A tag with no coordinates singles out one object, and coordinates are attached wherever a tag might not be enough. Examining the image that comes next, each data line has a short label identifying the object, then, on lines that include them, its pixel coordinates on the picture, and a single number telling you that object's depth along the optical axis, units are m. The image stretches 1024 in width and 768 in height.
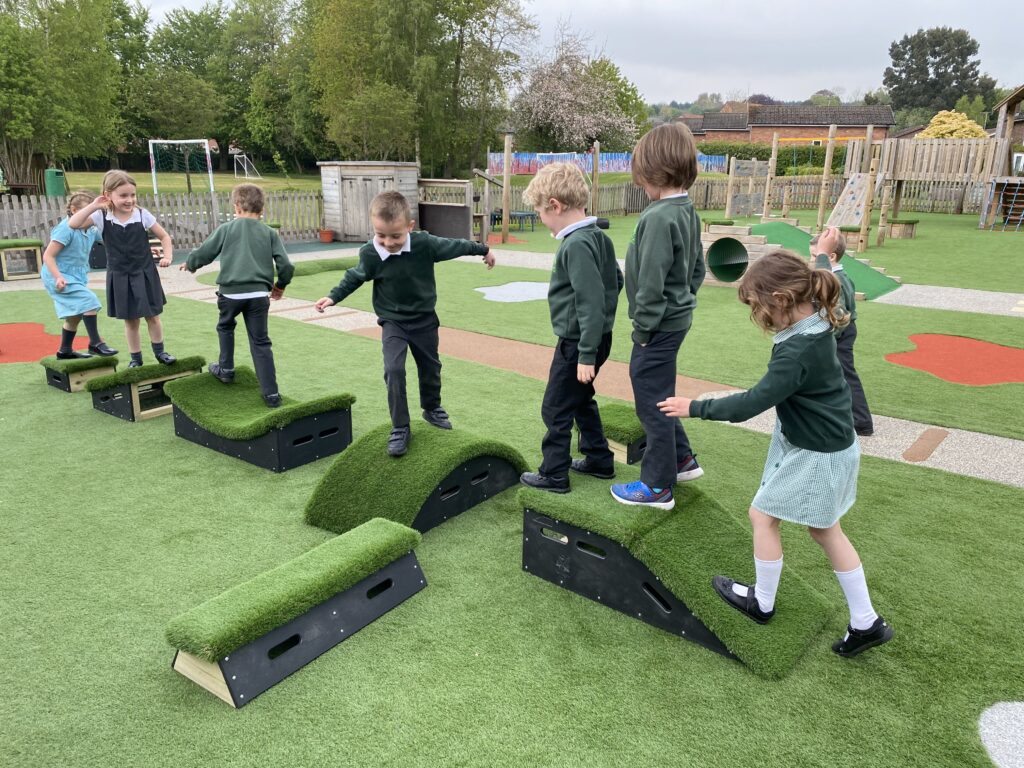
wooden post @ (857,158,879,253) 17.47
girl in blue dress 6.78
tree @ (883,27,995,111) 95.81
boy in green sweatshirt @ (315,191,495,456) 4.41
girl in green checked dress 2.74
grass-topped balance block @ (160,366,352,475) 4.92
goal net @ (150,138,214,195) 46.88
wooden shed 18.75
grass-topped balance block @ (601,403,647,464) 4.98
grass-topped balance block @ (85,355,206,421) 5.86
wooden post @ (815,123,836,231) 19.03
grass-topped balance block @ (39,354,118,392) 6.61
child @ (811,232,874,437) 5.38
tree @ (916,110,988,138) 41.53
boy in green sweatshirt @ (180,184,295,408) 5.46
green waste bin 18.67
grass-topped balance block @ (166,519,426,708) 2.73
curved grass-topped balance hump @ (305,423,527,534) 4.03
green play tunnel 12.84
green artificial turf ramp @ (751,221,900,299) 12.38
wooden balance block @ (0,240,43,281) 12.37
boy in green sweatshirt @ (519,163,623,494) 3.51
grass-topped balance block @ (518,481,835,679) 3.02
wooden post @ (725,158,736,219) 19.96
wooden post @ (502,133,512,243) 18.83
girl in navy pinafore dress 6.10
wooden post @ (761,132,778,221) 19.47
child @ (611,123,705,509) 3.26
